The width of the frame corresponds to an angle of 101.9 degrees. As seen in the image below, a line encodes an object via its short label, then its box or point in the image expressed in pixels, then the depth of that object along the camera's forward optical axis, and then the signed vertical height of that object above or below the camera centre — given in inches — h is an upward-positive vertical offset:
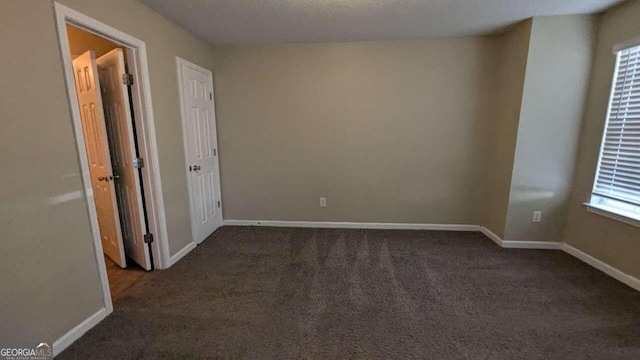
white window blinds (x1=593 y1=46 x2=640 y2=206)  88.7 -0.7
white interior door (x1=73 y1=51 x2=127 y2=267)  90.7 -4.4
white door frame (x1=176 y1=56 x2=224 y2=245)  109.0 +10.5
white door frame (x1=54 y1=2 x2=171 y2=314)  64.5 +3.2
